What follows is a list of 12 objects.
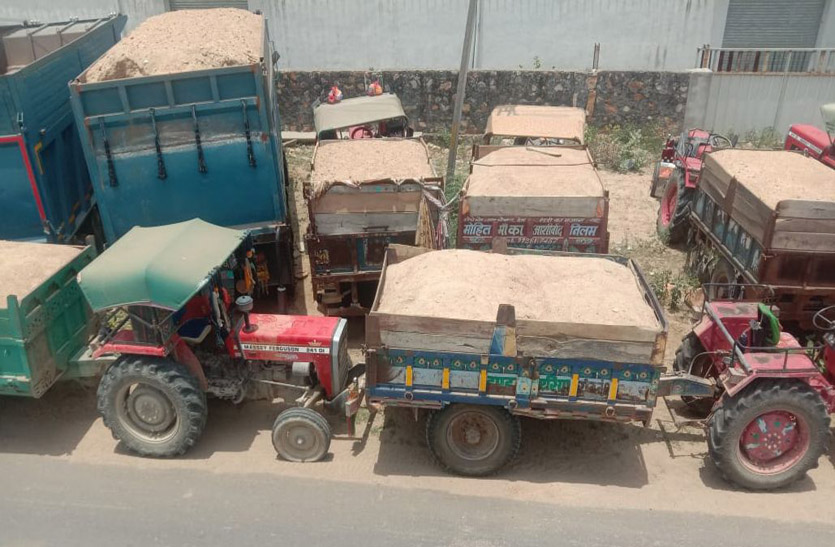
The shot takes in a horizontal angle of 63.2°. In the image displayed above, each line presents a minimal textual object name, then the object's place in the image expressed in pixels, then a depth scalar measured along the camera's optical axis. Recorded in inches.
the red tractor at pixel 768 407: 225.0
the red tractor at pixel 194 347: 227.3
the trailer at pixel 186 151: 304.0
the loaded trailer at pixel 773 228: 274.8
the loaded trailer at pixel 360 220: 309.3
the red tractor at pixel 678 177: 415.2
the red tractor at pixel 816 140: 364.2
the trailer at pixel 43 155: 310.2
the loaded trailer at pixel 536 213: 308.3
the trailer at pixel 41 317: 241.6
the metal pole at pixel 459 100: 420.7
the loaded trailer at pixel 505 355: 217.0
